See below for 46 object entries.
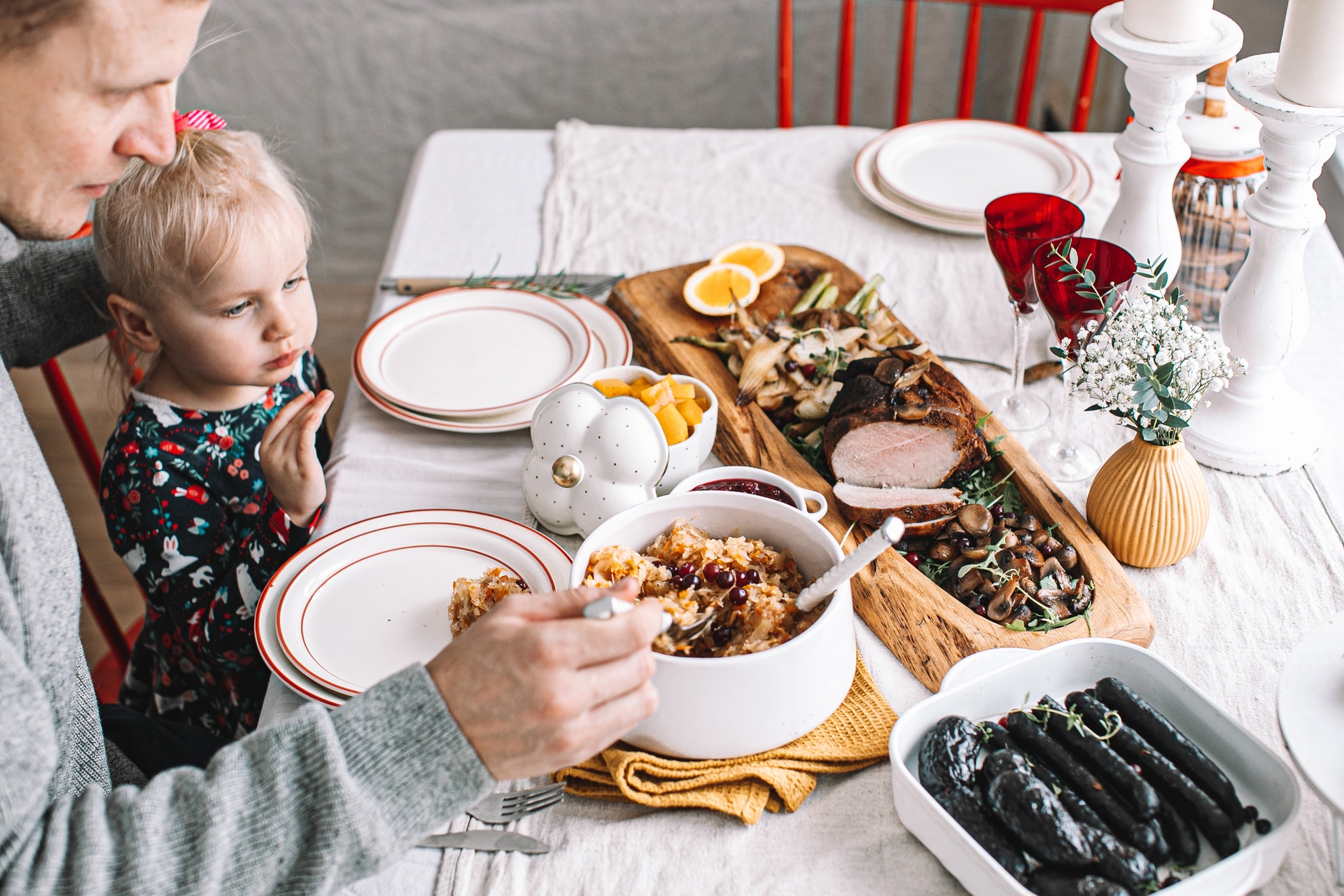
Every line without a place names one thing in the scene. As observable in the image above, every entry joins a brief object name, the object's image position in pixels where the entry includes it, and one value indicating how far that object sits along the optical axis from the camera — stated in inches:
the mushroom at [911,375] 47.2
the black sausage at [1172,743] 32.1
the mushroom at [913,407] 46.0
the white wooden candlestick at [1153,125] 49.1
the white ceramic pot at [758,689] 34.5
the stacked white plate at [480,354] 54.6
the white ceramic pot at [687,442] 48.1
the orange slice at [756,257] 63.1
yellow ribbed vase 43.8
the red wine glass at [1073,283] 45.7
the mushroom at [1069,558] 43.8
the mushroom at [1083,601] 41.9
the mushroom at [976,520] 44.1
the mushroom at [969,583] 42.3
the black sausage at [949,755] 33.3
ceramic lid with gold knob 44.7
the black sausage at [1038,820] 30.3
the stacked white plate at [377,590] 40.6
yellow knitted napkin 35.7
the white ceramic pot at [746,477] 44.0
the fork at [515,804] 36.1
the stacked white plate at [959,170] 69.9
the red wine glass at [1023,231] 48.5
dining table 34.8
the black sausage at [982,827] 31.0
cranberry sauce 44.4
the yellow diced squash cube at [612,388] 50.3
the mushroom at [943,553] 44.1
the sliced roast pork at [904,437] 46.3
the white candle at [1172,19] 48.7
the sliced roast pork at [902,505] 45.2
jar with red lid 54.5
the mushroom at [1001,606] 40.8
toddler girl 50.2
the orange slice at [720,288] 60.4
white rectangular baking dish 30.4
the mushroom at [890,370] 47.4
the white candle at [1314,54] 42.4
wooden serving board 40.7
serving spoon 33.3
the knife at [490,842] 35.1
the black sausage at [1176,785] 31.2
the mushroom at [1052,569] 42.8
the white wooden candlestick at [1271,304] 45.1
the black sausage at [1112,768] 31.7
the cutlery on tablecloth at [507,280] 64.6
